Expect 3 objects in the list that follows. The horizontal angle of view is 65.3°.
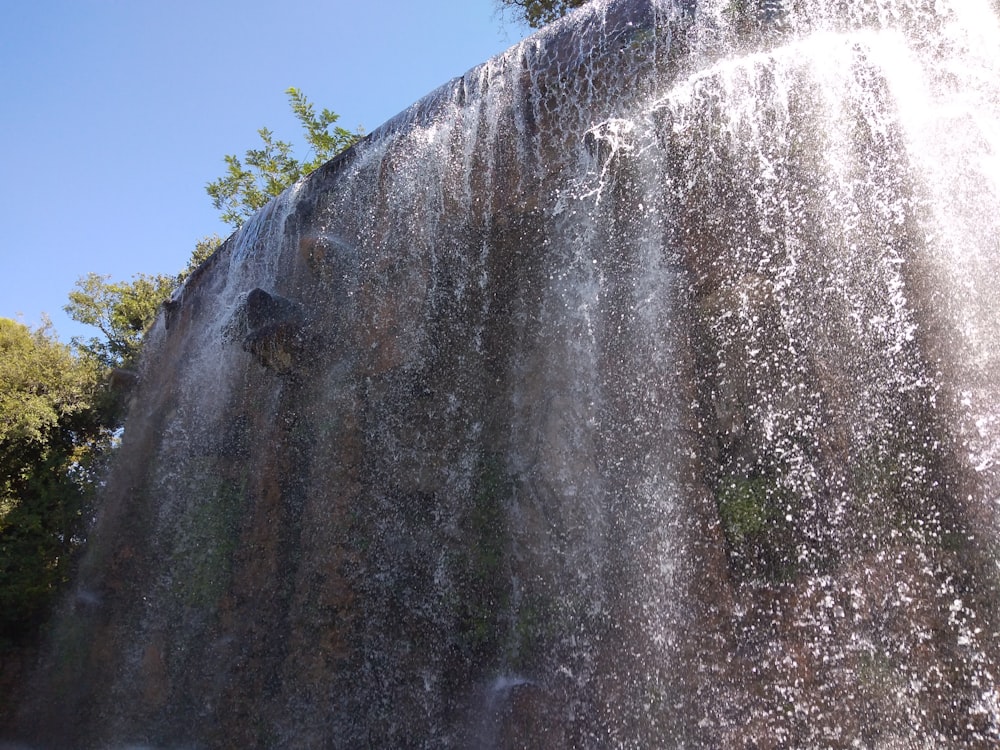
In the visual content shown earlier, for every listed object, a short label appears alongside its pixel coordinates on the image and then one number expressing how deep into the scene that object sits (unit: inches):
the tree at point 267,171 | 554.9
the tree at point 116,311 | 570.9
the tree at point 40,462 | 378.6
